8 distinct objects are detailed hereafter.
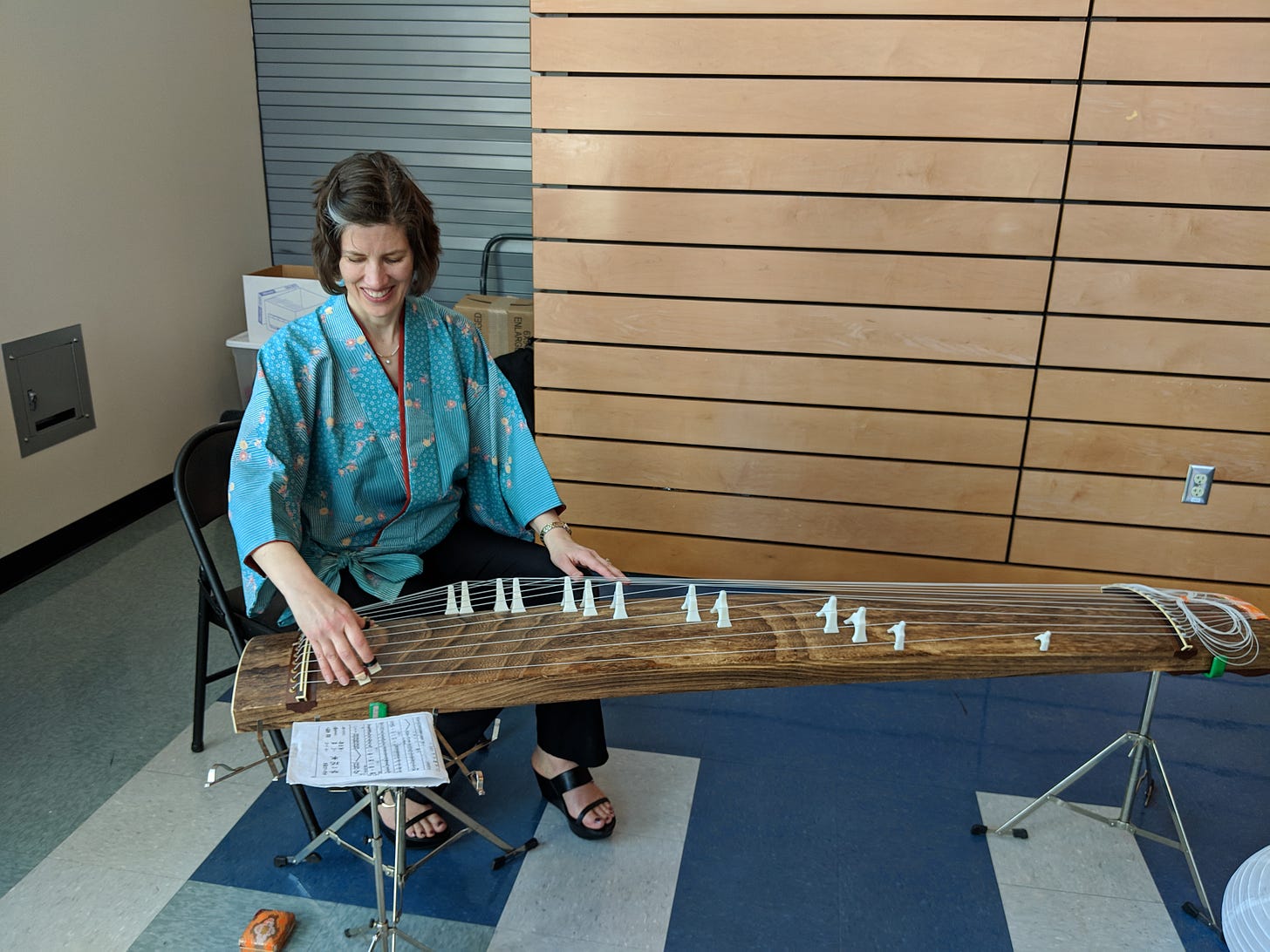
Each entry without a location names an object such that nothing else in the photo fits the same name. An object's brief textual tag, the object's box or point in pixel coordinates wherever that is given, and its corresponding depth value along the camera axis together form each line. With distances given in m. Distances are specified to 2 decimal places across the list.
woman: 1.61
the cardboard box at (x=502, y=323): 3.53
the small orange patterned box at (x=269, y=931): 1.53
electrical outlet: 2.61
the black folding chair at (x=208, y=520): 1.74
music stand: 1.36
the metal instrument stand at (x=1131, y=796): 1.68
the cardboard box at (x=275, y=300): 3.60
